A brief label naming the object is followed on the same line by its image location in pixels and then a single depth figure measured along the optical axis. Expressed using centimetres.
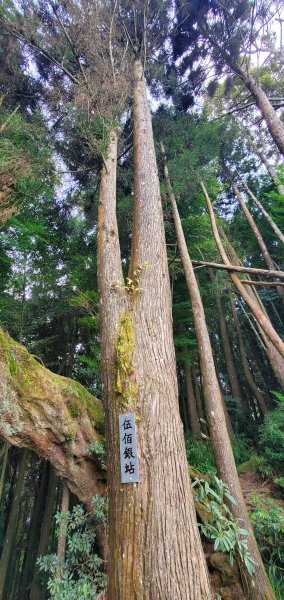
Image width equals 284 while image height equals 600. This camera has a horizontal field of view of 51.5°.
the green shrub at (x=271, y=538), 378
